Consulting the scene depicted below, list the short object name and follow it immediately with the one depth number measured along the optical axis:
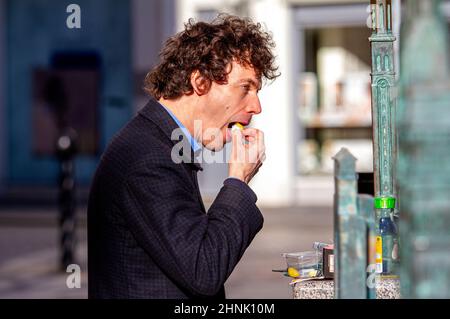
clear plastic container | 5.41
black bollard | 17.54
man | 4.56
